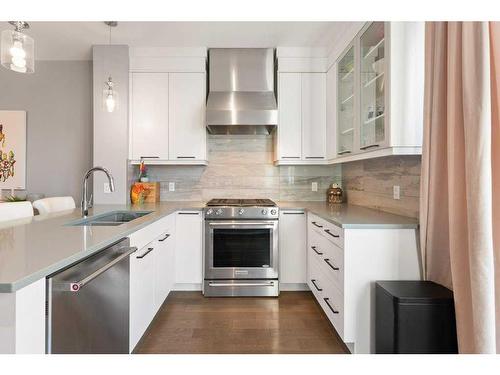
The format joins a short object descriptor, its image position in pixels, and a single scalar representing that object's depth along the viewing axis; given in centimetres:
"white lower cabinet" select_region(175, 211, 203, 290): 288
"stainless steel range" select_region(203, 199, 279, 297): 282
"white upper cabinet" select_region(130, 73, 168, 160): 313
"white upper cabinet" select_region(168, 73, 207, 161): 314
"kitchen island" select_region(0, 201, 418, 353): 77
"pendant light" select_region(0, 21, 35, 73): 144
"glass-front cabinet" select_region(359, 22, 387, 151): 193
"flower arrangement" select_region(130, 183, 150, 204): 316
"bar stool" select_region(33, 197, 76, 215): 231
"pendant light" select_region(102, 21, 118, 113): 248
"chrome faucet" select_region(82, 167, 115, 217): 211
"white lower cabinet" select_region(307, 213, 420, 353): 175
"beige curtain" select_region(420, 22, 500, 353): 121
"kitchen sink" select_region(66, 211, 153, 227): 211
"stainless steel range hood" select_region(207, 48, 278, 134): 311
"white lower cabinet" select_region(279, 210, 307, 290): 292
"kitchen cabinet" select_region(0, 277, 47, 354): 75
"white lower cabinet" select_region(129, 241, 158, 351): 169
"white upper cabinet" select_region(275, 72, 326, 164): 314
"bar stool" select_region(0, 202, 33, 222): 191
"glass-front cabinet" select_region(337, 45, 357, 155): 246
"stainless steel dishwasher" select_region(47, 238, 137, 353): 97
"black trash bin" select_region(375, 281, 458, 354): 141
